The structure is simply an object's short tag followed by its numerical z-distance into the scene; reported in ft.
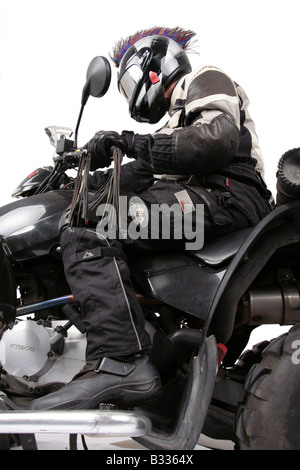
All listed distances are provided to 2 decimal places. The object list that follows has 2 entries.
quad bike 3.77
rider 4.11
